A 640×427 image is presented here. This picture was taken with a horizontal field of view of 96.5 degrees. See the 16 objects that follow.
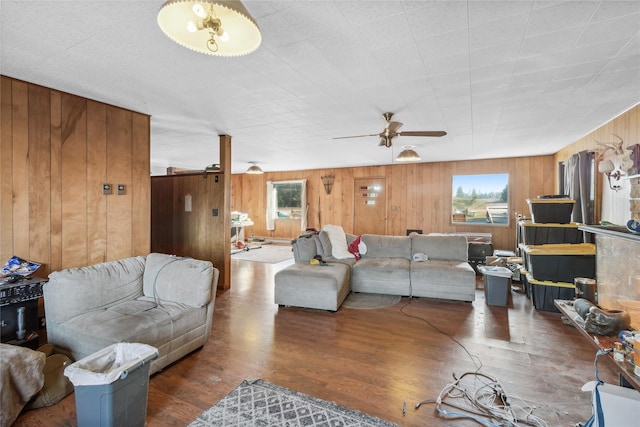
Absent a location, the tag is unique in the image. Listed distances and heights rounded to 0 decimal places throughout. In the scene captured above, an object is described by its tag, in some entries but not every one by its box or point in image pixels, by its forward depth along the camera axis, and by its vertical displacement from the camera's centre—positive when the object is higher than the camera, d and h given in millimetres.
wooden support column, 4641 -31
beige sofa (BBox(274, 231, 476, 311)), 3637 -838
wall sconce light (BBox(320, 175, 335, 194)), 9060 +921
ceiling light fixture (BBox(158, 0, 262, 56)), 1342 +932
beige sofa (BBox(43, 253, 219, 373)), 2107 -810
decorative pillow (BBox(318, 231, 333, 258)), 4578 -564
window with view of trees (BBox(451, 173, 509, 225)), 6980 +294
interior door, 8383 +144
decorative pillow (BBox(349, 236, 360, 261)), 4753 -639
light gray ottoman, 3545 -973
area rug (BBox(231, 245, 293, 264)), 6934 -1145
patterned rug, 1748 -1288
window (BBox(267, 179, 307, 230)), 9531 +332
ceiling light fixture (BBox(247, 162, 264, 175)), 7406 +1094
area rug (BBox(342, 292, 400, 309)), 3791 -1242
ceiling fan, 3447 +962
